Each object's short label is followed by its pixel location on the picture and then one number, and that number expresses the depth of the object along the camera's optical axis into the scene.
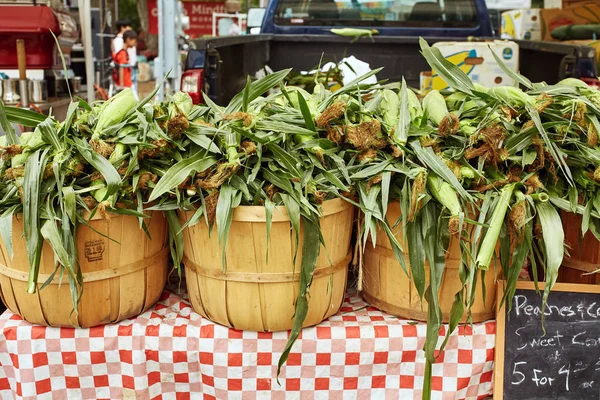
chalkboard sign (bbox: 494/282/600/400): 2.04
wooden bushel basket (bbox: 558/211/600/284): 2.03
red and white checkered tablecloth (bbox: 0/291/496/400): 2.00
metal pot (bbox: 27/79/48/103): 4.55
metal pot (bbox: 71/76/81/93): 5.51
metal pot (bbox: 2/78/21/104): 4.46
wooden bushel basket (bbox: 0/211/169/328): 1.88
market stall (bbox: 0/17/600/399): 1.84
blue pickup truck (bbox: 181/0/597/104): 3.85
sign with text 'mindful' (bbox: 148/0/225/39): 19.14
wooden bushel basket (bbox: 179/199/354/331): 1.85
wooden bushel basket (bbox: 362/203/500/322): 1.96
